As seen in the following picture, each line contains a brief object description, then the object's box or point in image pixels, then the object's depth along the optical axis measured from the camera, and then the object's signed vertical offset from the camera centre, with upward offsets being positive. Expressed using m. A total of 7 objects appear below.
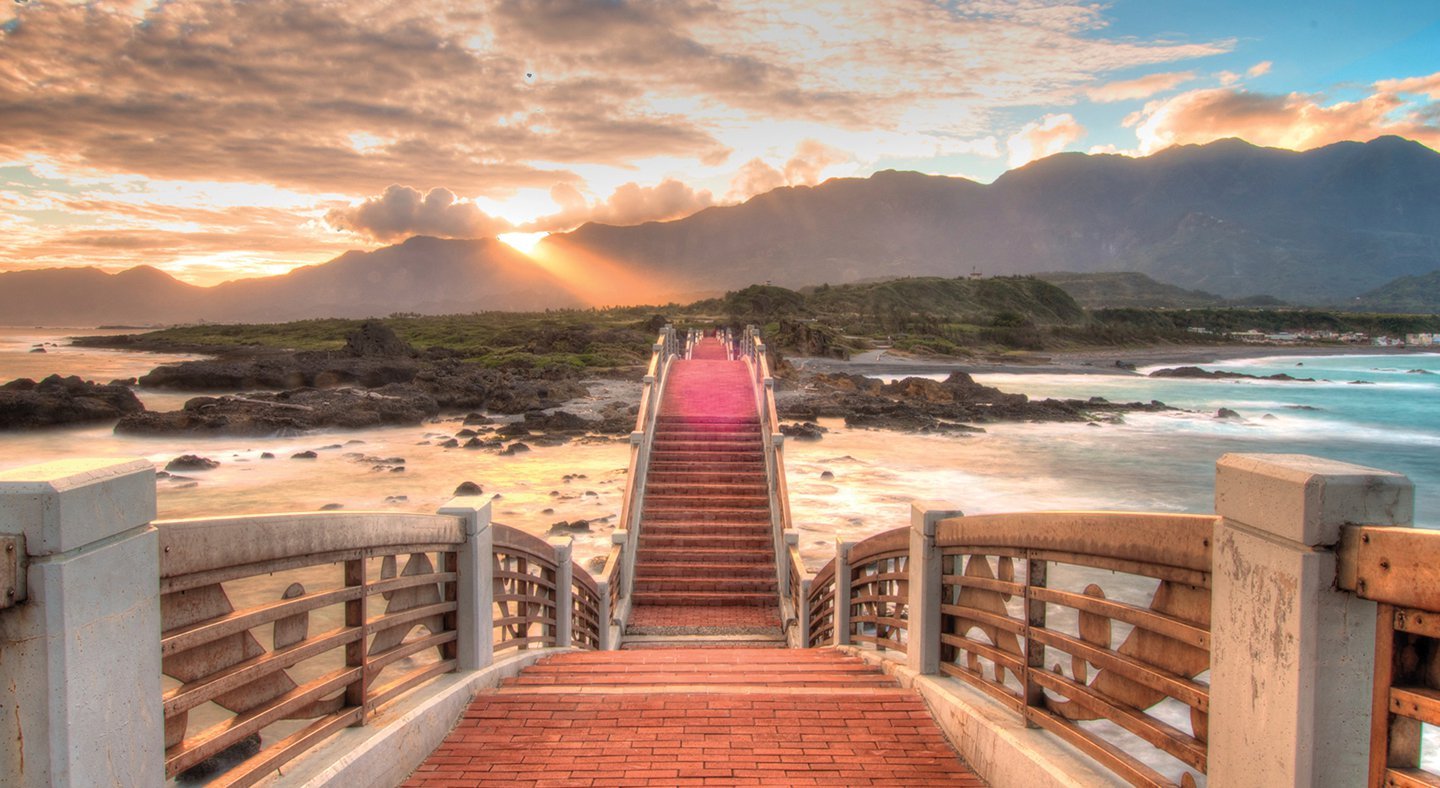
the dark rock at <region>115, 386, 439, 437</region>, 32.12 -2.98
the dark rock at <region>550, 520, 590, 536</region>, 18.86 -4.27
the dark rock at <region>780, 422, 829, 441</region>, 31.84 -3.35
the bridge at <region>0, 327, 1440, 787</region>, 2.07 -1.12
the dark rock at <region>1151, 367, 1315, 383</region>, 67.44 -1.98
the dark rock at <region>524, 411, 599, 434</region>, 32.06 -3.11
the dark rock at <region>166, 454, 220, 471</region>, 25.95 -3.92
